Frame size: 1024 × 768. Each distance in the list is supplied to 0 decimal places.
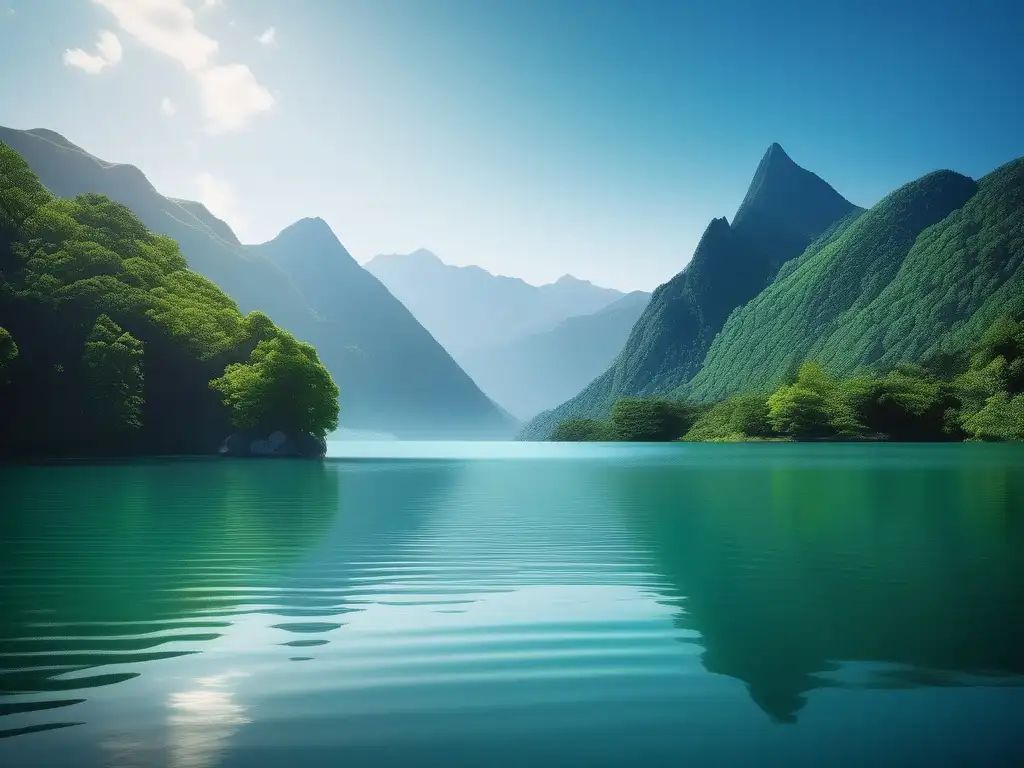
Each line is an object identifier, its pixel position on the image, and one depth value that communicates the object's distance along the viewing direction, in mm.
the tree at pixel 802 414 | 163625
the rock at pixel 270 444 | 99250
